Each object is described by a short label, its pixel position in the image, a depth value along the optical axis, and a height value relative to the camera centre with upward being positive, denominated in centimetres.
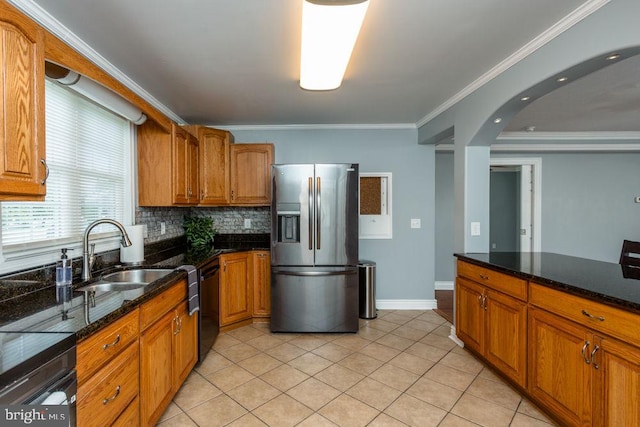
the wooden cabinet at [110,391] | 121 -78
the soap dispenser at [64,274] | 176 -36
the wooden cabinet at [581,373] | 144 -86
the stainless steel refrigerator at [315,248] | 327 -40
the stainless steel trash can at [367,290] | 373 -96
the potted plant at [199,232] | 373 -26
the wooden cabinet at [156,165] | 292 +43
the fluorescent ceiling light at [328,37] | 146 +98
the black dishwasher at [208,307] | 262 -88
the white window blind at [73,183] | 181 +21
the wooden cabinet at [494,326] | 211 -91
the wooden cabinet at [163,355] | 169 -91
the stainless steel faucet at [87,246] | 199 -23
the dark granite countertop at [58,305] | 122 -44
